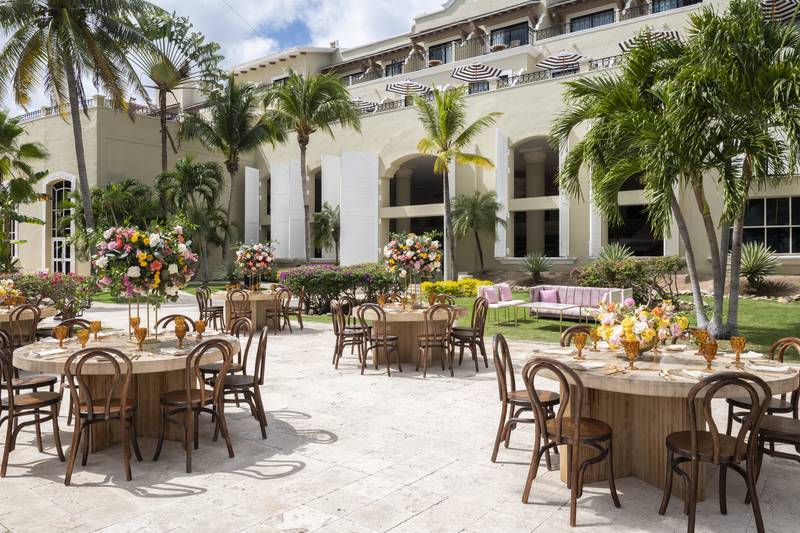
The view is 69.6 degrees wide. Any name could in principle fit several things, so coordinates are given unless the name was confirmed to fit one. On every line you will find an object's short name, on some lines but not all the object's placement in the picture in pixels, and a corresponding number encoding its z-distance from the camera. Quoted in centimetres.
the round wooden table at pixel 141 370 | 461
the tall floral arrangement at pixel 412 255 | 956
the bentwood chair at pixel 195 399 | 457
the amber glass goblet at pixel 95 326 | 557
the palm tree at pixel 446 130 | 1997
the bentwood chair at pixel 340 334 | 873
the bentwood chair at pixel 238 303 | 1208
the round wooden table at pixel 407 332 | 890
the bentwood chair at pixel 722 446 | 342
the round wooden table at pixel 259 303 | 1267
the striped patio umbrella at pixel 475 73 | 2878
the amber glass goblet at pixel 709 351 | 422
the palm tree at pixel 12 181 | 1819
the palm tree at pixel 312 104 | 2272
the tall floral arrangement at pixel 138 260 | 535
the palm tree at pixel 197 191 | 2706
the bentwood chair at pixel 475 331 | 851
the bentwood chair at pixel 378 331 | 820
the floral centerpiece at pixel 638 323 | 436
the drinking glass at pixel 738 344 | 436
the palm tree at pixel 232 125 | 2711
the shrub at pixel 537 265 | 2323
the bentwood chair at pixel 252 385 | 534
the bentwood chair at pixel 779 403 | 452
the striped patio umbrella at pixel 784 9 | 2374
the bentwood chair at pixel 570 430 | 370
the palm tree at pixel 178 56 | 2706
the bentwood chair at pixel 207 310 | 1235
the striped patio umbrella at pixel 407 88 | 3142
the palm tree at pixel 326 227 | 3005
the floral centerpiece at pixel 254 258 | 1390
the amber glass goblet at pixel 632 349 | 425
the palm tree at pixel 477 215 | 2509
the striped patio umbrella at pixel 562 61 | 2603
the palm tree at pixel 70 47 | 1744
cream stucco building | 2409
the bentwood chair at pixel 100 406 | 428
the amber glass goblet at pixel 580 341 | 464
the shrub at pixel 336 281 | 1544
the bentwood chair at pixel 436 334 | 813
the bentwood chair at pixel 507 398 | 464
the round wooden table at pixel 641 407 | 387
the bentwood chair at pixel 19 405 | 454
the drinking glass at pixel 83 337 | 510
